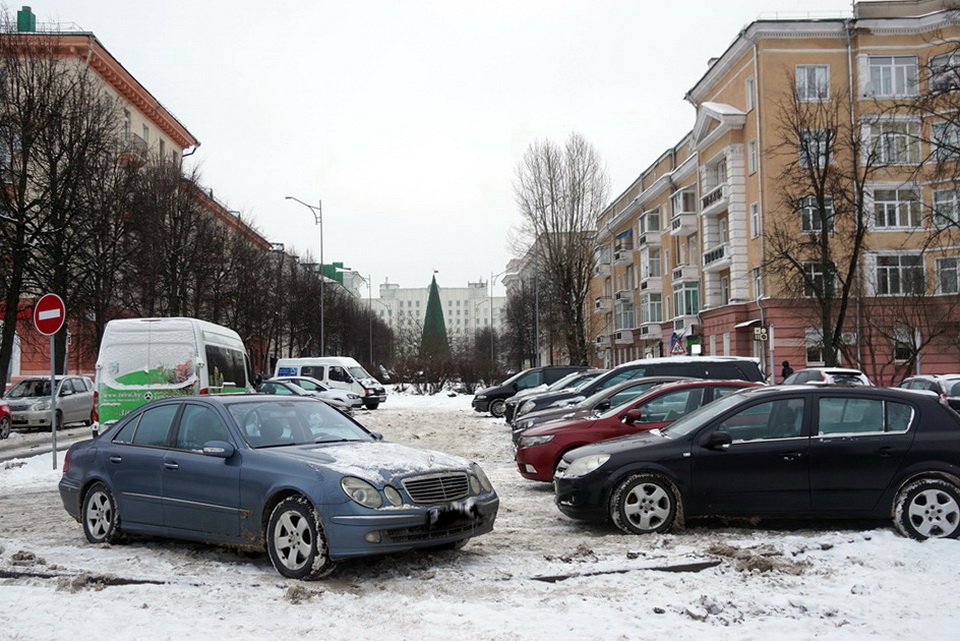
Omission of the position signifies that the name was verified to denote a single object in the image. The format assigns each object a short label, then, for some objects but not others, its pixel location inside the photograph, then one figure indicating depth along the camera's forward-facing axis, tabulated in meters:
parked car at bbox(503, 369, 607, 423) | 23.44
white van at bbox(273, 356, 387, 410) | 38.81
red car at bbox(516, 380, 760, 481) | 11.88
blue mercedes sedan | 7.06
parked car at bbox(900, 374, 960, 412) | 23.55
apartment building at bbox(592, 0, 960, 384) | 37.97
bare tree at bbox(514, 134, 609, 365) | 52.06
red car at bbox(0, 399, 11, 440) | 23.67
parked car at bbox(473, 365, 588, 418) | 30.42
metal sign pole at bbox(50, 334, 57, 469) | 16.23
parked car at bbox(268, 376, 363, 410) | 34.81
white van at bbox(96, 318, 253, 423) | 16.83
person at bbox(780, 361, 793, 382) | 36.33
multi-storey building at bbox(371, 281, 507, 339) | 196.88
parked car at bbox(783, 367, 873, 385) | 26.58
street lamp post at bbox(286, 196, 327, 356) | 60.05
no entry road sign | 16.45
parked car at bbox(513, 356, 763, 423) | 17.28
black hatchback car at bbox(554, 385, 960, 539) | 8.66
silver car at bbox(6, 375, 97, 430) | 26.92
